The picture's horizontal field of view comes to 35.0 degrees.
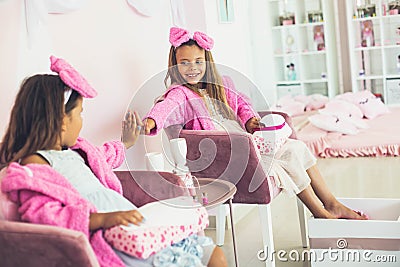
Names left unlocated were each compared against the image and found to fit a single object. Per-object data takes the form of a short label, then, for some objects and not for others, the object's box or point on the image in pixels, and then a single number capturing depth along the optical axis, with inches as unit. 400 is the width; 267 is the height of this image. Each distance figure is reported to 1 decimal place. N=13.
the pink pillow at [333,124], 206.2
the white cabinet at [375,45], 262.1
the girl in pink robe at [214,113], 115.6
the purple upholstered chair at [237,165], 108.4
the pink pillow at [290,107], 255.3
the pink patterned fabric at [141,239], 70.0
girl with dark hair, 69.4
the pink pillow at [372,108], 230.2
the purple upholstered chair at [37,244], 64.6
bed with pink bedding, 191.8
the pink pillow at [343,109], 217.9
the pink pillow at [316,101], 261.4
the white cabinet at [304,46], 272.9
